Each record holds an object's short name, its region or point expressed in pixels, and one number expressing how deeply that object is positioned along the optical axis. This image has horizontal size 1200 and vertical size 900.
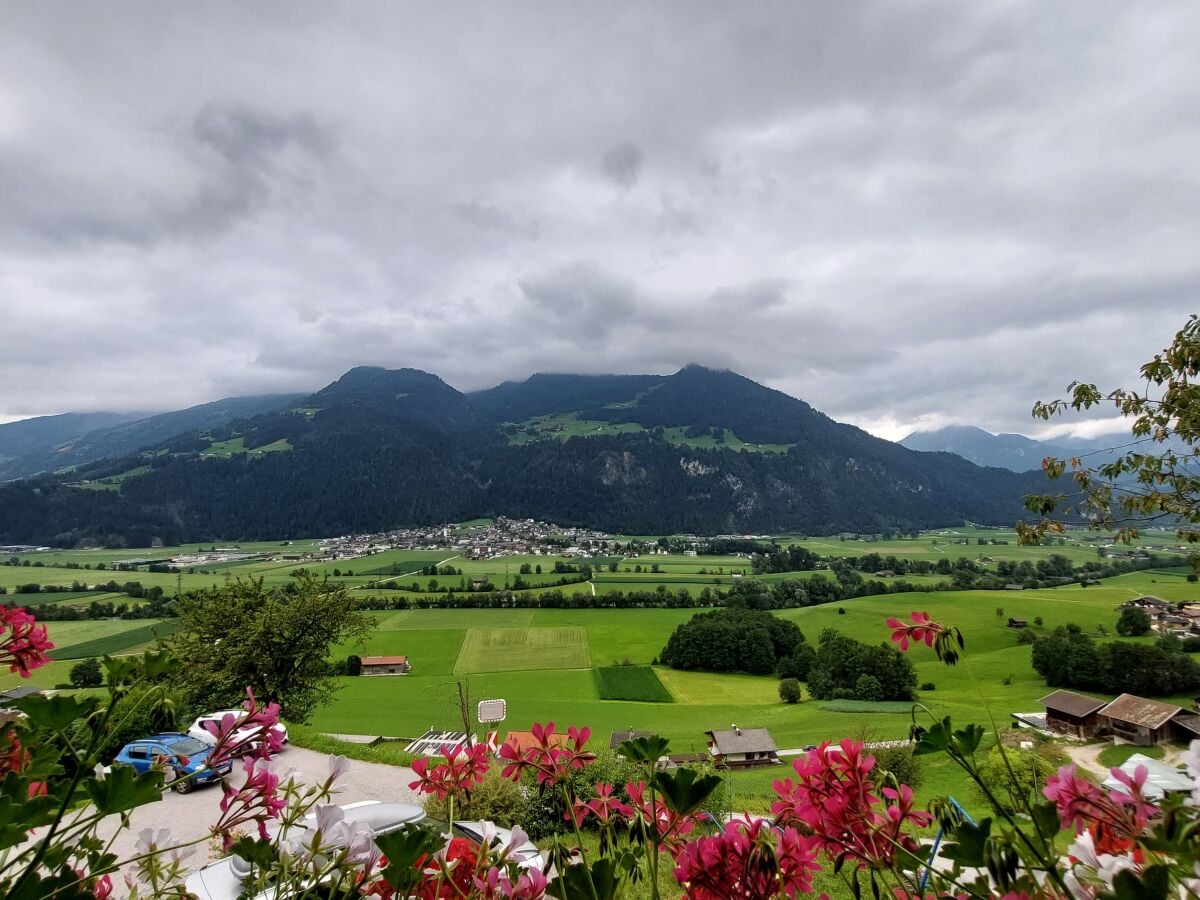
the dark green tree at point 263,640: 15.19
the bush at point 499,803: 9.05
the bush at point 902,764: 12.45
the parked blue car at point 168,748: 9.93
